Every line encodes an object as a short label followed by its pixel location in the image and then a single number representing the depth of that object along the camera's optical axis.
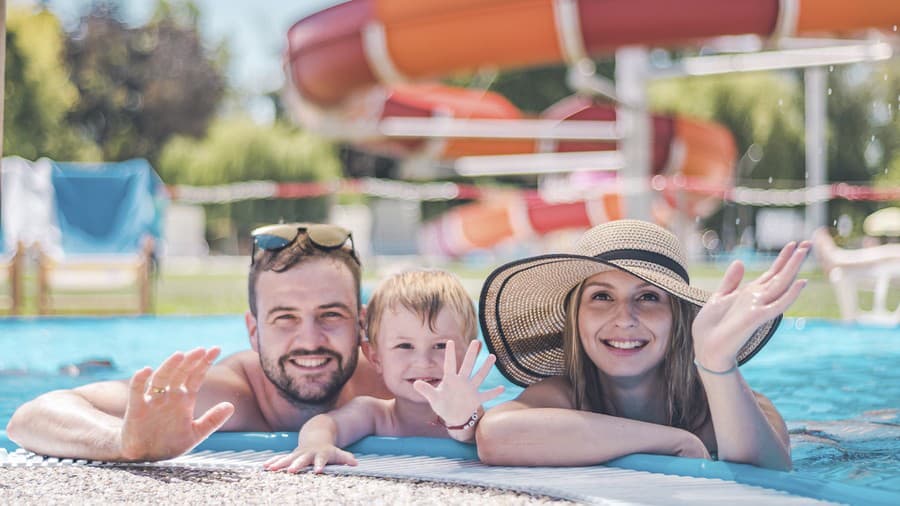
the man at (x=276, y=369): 2.82
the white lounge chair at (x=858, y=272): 8.22
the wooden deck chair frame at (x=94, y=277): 10.20
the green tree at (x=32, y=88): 28.20
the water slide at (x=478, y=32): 5.68
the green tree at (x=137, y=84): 39.25
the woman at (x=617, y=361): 2.47
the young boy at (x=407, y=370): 2.65
